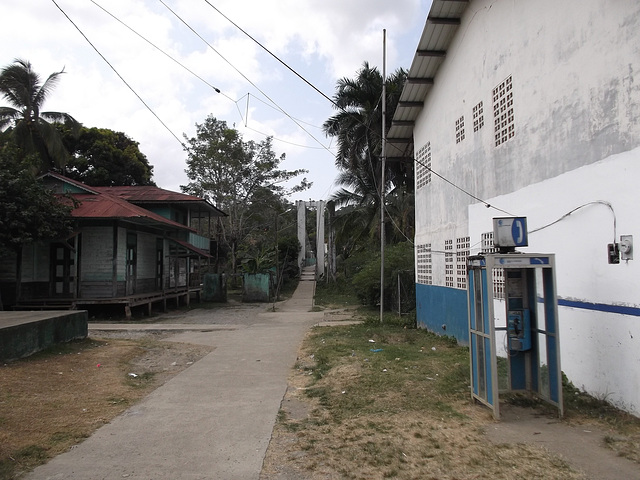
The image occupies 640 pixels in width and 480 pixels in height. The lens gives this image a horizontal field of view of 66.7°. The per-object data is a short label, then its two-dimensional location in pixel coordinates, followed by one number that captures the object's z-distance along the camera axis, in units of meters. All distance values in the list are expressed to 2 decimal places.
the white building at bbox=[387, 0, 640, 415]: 5.37
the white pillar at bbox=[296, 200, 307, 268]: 43.78
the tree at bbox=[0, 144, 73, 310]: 14.62
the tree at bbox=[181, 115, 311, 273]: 30.58
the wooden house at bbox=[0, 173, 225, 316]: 17.12
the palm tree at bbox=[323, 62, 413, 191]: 26.03
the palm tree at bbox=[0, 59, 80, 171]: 25.70
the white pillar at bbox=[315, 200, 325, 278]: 42.81
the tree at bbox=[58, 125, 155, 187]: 35.16
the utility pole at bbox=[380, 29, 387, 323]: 13.80
